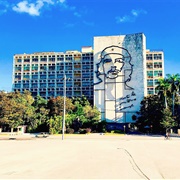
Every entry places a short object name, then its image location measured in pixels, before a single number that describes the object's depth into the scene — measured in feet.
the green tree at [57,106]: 232.32
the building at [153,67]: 343.26
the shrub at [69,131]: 217.15
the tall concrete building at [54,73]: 363.97
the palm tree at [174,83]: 205.16
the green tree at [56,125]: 207.41
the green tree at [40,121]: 235.40
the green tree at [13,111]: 214.69
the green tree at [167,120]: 194.29
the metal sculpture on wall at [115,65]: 295.28
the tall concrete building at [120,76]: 287.89
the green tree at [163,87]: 206.94
